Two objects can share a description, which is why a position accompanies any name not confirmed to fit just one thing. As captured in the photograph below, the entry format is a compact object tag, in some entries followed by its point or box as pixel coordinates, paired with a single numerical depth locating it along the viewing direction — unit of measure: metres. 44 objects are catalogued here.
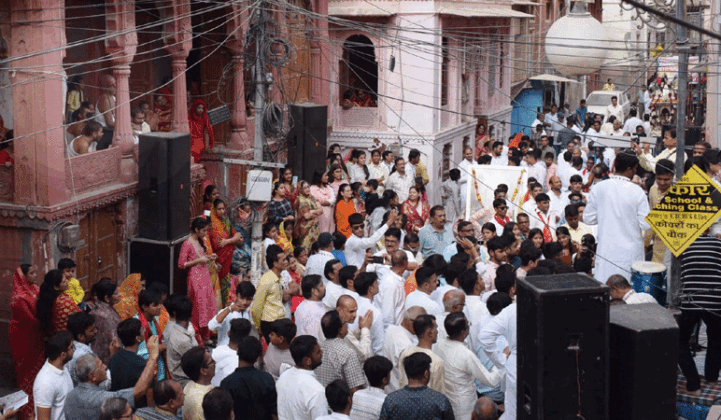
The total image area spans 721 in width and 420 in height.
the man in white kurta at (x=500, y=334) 7.72
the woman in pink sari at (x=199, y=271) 10.64
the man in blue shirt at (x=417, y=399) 6.31
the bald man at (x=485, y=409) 6.90
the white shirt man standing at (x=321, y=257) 10.08
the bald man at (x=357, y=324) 7.73
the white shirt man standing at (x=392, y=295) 8.84
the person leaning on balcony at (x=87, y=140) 11.70
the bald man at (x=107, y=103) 12.91
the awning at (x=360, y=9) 20.55
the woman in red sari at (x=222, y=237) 11.69
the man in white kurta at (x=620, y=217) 9.31
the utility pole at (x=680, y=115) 8.38
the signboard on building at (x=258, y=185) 10.53
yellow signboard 8.20
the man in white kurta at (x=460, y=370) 7.25
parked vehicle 33.28
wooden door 11.49
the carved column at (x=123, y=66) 12.17
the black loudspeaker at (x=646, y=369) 5.90
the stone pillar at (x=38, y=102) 10.50
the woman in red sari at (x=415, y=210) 13.27
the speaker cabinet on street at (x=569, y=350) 5.75
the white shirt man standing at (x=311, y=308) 8.38
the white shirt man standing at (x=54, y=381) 7.16
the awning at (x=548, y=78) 30.54
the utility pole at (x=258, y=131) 10.66
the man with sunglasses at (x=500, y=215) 12.08
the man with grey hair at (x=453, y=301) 7.96
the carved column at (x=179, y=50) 13.66
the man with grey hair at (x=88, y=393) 6.78
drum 8.86
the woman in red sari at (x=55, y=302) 9.25
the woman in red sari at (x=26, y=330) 9.39
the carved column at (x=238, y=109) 15.41
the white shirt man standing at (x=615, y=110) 30.22
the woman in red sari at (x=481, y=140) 19.58
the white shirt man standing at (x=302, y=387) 6.68
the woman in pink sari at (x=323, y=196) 13.56
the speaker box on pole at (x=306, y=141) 14.33
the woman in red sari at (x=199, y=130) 15.11
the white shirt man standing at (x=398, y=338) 7.55
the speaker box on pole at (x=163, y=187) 11.95
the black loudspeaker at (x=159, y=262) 11.92
